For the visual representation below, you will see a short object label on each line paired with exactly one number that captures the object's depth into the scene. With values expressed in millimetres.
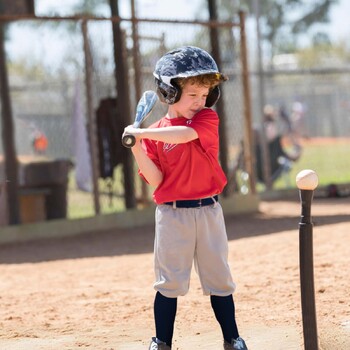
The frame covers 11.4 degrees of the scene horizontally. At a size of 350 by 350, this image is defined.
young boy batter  9207
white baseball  8477
